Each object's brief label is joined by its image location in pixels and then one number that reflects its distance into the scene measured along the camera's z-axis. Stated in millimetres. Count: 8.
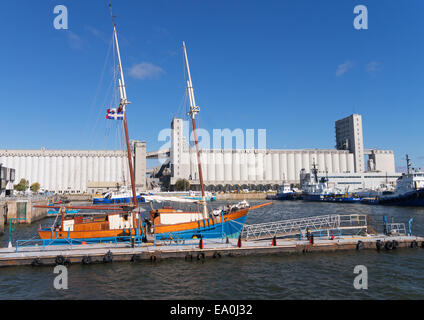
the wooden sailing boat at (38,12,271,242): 26188
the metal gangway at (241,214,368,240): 26938
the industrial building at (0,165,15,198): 66025
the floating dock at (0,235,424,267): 20891
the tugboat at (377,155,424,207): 74938
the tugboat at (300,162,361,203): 102750
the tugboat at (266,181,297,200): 127562
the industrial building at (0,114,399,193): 170875
